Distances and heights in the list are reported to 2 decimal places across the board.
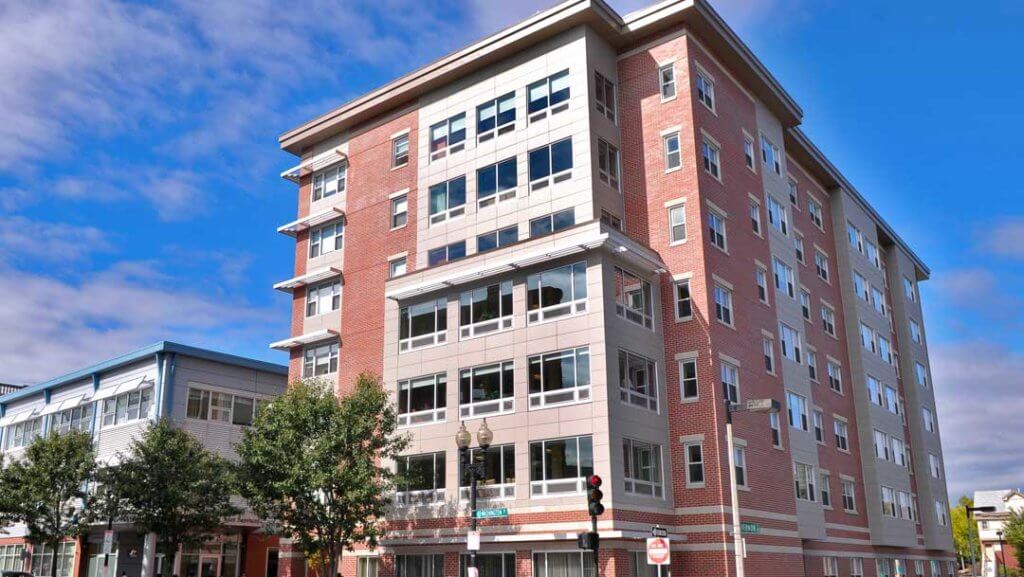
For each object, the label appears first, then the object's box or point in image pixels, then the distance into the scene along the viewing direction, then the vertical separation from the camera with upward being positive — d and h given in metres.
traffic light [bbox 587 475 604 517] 22.22 +1.29
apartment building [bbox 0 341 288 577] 49.88 +7.94
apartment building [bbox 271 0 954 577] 34.66 +10.77
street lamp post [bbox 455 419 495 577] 26.47 +2.56
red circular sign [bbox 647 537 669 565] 22.75 -0.01
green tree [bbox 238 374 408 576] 35.50 +3.36
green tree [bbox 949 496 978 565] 139.14 +2.40
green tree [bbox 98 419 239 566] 42.69 +3.04
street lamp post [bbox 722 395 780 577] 28.42 +2.91
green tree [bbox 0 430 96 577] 47.03 +3.66
